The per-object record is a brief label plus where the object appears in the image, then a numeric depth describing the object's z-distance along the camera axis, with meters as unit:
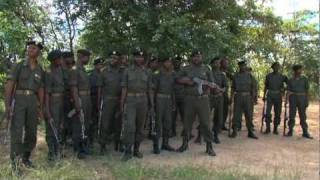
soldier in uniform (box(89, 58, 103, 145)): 6.63
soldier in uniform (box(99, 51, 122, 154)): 6.31
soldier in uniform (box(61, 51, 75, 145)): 5.96
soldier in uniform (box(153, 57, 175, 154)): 6.45
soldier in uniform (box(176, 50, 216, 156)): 6.34
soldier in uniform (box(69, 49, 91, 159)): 5.92
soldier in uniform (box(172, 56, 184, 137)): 7.11
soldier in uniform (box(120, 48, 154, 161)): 5.92
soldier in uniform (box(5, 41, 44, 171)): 5.04
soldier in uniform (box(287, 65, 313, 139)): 8.12
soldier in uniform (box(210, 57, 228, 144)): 7.42
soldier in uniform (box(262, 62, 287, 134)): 8.17
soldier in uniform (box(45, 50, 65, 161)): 5.63
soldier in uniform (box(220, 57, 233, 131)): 7.77
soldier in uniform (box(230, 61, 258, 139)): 7.77
